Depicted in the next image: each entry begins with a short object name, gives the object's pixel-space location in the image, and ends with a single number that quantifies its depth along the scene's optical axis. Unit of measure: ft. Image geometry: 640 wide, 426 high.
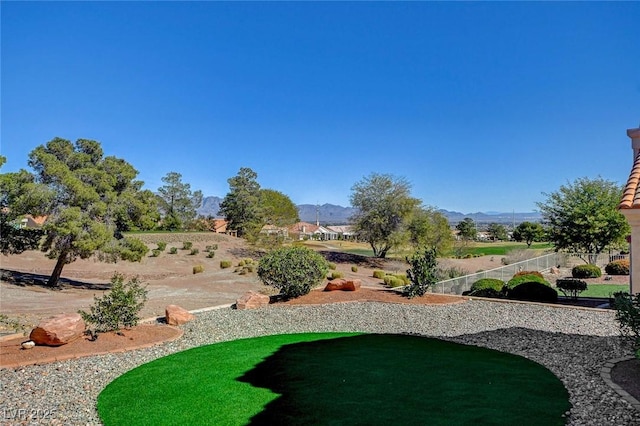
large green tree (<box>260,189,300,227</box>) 199.72
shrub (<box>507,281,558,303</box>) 49.73
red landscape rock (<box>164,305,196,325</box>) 39.73
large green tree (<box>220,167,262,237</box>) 211.00
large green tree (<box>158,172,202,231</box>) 243.60
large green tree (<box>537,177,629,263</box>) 87.10
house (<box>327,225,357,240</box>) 135.36
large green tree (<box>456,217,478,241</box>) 257.79
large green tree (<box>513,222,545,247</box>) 228.55
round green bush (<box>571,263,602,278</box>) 79.44
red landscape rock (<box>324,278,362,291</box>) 54.60
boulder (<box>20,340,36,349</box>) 29.86
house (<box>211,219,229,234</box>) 246.99
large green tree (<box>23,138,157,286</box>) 67.92
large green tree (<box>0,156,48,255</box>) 65.67
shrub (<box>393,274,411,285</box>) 74.80
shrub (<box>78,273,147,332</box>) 33.76
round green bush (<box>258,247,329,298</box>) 50.88
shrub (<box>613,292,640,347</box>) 22.68
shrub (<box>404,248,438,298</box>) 50.65
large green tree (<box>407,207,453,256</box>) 126.52
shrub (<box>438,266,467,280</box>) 68.89
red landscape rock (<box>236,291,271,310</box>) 47.34
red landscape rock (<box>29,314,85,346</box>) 30.17
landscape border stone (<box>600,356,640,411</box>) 19.99
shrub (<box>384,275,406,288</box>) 72.64
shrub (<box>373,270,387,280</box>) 98.57
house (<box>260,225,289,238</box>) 147.09
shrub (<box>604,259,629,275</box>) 81.82
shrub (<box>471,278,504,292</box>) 55.42
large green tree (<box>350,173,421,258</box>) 128.26
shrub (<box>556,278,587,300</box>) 54.54
